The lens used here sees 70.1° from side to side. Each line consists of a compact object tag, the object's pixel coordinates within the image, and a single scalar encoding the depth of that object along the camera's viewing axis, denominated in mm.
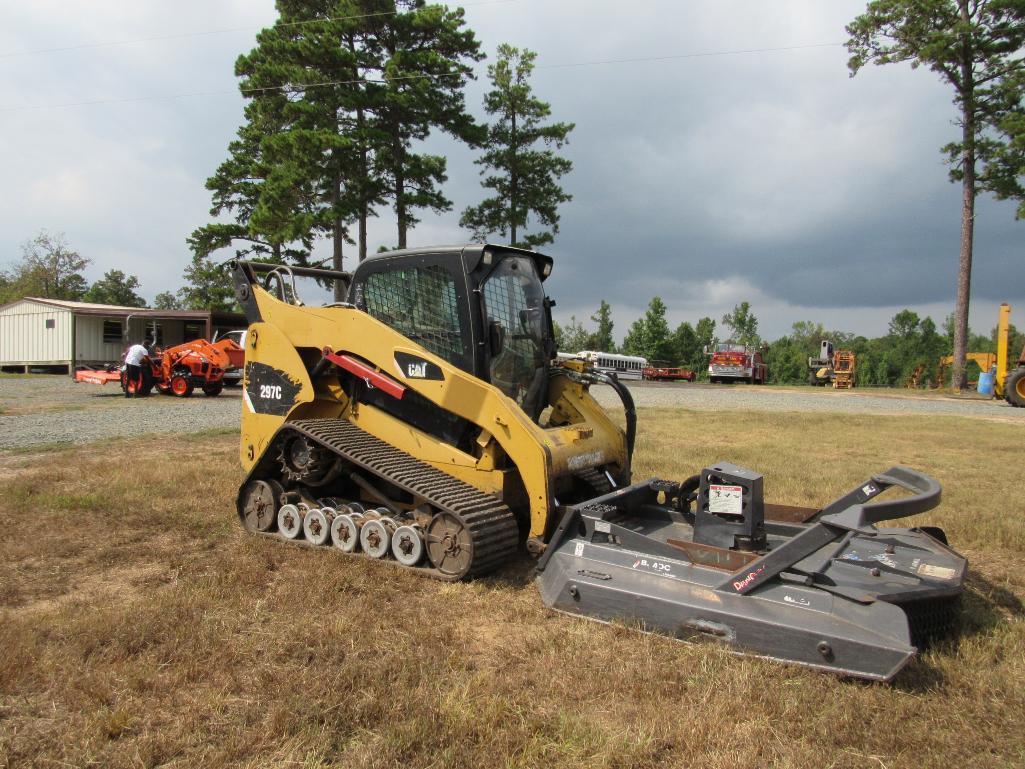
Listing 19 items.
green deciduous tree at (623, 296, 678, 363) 63031
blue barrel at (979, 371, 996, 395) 26625
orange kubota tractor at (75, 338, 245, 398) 19812
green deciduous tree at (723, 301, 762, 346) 81000
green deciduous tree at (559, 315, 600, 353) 74938
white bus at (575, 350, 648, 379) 46906
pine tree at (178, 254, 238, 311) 33544
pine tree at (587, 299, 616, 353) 72188
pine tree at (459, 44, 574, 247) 33375
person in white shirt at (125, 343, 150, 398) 19469
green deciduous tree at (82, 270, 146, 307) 73188
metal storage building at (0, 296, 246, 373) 32062
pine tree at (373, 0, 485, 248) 25141
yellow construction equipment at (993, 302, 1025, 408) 20562
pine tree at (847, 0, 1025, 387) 26505
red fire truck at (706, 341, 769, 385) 43969
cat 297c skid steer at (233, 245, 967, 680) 3572
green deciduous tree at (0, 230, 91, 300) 65750
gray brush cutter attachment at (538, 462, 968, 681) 3338
